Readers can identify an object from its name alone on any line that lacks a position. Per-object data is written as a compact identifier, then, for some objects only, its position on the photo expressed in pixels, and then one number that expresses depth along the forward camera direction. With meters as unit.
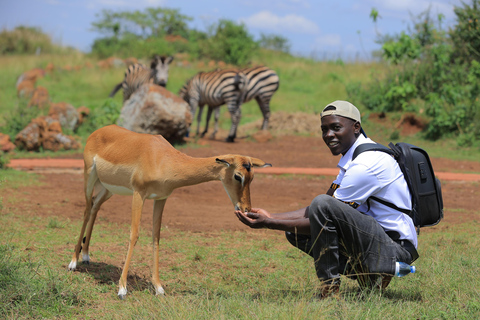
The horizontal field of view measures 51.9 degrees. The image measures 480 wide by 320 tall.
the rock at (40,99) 13.94
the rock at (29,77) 20.33
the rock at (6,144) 11.33
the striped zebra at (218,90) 15.35
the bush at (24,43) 31.66
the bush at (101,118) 13.79
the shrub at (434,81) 14.54
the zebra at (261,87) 16.27
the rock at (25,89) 16.84
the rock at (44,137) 11.56
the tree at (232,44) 26.39
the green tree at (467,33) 15.80
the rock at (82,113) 13.80
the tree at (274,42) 46.78
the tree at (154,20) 47.22
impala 4.08
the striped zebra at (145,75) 15.86
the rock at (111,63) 27.67
